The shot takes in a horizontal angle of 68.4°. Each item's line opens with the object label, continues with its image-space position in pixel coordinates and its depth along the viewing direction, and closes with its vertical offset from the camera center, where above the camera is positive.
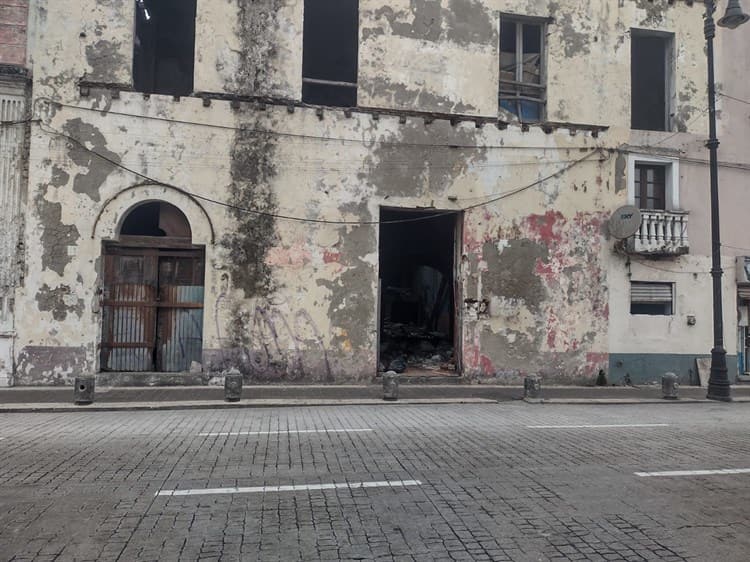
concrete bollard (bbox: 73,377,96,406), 11.23 -1.63
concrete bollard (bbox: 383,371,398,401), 12.58 -1.66
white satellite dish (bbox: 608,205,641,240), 15.61 +2.76
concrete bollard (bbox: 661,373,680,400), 13.98 -1.73
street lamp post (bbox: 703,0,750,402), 13.99 +1.38
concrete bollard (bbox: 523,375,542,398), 13.23 -1.70
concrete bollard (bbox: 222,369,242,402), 11.76 -1.57
